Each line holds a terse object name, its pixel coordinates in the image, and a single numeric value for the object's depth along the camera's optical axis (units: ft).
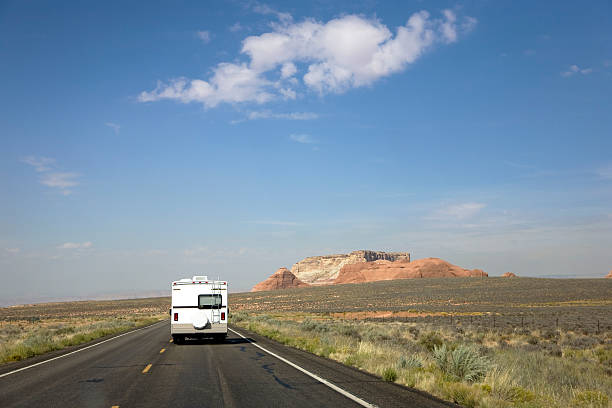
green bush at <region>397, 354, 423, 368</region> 36.95
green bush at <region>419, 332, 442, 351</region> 65.29
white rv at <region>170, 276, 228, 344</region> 64.13
